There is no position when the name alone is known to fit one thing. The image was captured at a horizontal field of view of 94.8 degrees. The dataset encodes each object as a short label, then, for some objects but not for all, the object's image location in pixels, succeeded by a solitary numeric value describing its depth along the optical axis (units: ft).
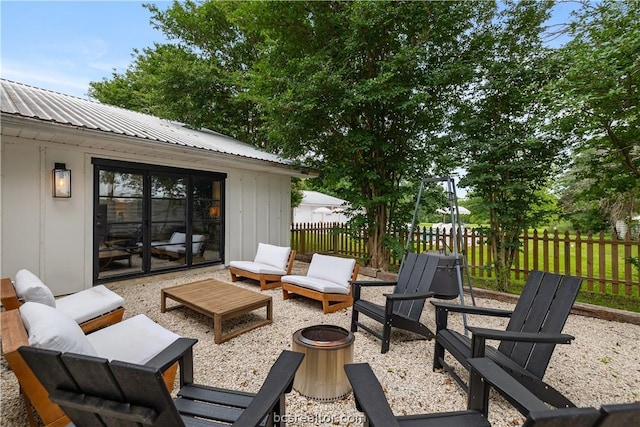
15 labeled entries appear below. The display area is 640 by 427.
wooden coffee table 11.11
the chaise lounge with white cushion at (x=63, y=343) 5.07
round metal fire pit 7.68
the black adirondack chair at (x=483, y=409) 3.01
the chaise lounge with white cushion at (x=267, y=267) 17.99
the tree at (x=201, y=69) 37.24
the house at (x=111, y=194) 14.42
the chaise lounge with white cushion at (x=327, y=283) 14.17
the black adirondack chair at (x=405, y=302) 10.28
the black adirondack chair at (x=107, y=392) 3.74
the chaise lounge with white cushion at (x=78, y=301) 8.39
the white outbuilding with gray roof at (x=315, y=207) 58.80
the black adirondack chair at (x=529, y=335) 6.88
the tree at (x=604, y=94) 11.82
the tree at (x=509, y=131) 16.24
